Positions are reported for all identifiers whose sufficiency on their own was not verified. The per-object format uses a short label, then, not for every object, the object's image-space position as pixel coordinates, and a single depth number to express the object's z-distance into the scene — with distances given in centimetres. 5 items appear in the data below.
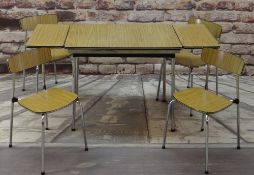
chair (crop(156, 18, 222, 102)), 406
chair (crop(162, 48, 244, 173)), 255
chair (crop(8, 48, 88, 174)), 255
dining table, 300
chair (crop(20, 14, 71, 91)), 462
